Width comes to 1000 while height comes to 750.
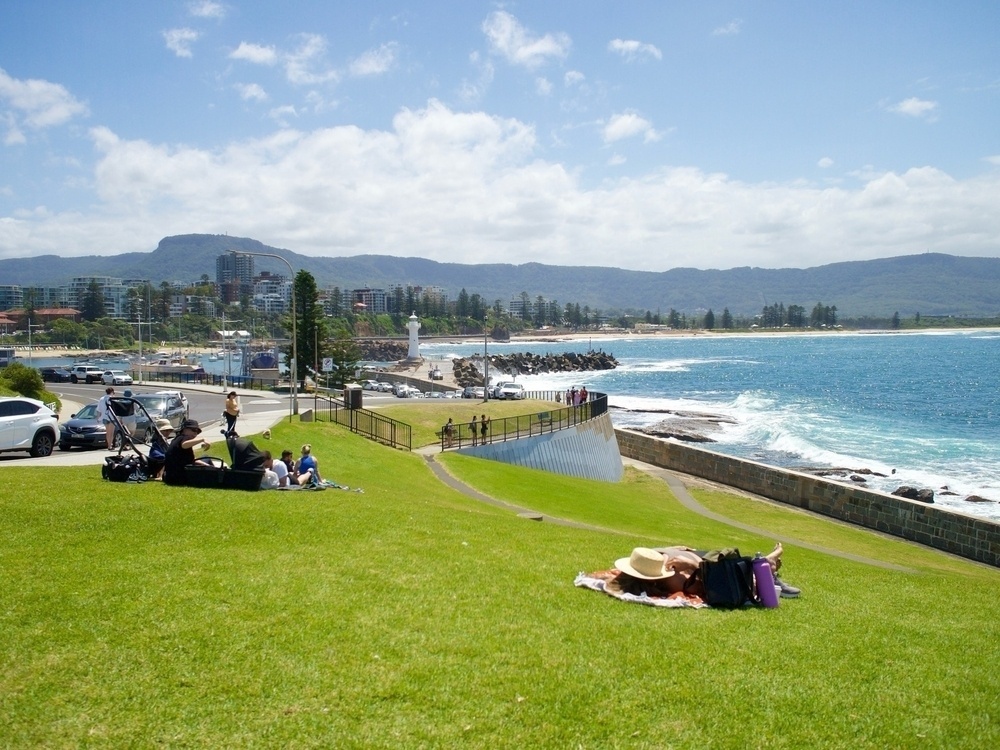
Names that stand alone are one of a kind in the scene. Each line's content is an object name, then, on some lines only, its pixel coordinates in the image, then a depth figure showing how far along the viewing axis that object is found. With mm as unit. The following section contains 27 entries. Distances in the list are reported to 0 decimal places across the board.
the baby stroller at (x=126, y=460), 14008
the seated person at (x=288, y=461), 16359
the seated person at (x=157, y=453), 14148
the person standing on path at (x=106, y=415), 16798
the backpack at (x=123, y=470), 13992
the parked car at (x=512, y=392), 53644
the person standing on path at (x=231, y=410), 18250
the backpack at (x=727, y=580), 9445
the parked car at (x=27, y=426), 18703
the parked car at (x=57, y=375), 59709
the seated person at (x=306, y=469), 15676
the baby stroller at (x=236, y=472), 13766
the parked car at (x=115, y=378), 56250
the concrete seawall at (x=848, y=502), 22766
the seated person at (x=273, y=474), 14516
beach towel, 9250
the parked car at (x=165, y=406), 25484
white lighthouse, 125750
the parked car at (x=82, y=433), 21172
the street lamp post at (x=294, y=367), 29055
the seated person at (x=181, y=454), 13711
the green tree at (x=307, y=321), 63125
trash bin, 31700
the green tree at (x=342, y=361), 68062
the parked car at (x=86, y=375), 58469
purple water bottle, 9633
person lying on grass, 9570
